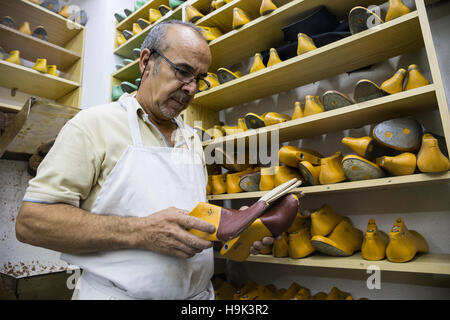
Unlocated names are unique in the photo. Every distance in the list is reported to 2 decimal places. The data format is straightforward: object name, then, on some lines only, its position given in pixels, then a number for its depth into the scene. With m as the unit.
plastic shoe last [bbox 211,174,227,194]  1.57
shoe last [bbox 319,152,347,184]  1.20
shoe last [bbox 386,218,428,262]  1.01
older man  0.67
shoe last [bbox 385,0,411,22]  1.10
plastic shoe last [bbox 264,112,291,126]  1.38
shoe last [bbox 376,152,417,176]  1.02
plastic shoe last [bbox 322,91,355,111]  1.19
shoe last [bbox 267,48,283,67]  1.44
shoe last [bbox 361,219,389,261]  1.07
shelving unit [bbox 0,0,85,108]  2.17
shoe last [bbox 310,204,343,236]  1.23
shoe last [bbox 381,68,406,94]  1.10
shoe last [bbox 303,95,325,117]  1.29
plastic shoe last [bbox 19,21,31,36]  2.23
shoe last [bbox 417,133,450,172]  0.93
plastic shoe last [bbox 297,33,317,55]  1.31
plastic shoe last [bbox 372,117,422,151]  1.07
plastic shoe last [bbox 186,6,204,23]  1.78
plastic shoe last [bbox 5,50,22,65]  2.06
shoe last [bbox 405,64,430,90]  1.06
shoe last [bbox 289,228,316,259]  1.23
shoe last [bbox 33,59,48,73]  2.16
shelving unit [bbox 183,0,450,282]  1.03
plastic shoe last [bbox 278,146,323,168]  1.30
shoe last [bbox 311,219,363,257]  1.14
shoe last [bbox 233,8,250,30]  1.57
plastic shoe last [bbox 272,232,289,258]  1.29
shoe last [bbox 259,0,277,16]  1.47
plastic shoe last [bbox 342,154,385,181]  1.08
